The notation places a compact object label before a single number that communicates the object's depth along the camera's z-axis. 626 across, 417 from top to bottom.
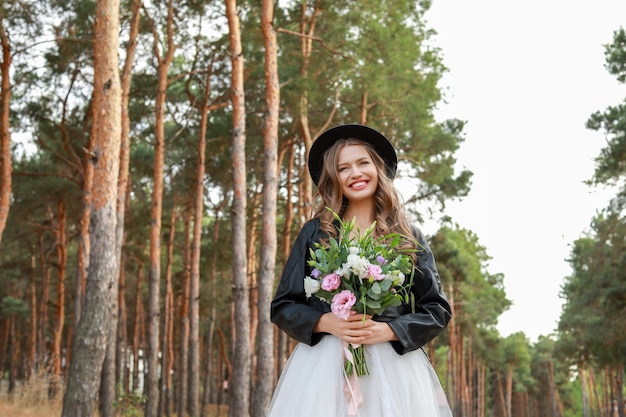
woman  3.27
